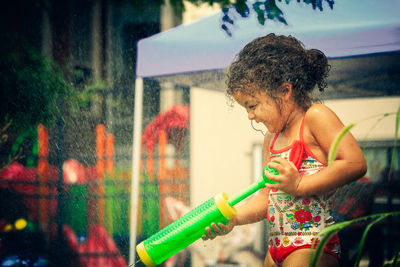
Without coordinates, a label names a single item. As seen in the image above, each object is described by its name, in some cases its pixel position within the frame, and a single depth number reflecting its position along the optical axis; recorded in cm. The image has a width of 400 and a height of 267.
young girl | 359
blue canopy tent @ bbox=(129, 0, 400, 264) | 399
